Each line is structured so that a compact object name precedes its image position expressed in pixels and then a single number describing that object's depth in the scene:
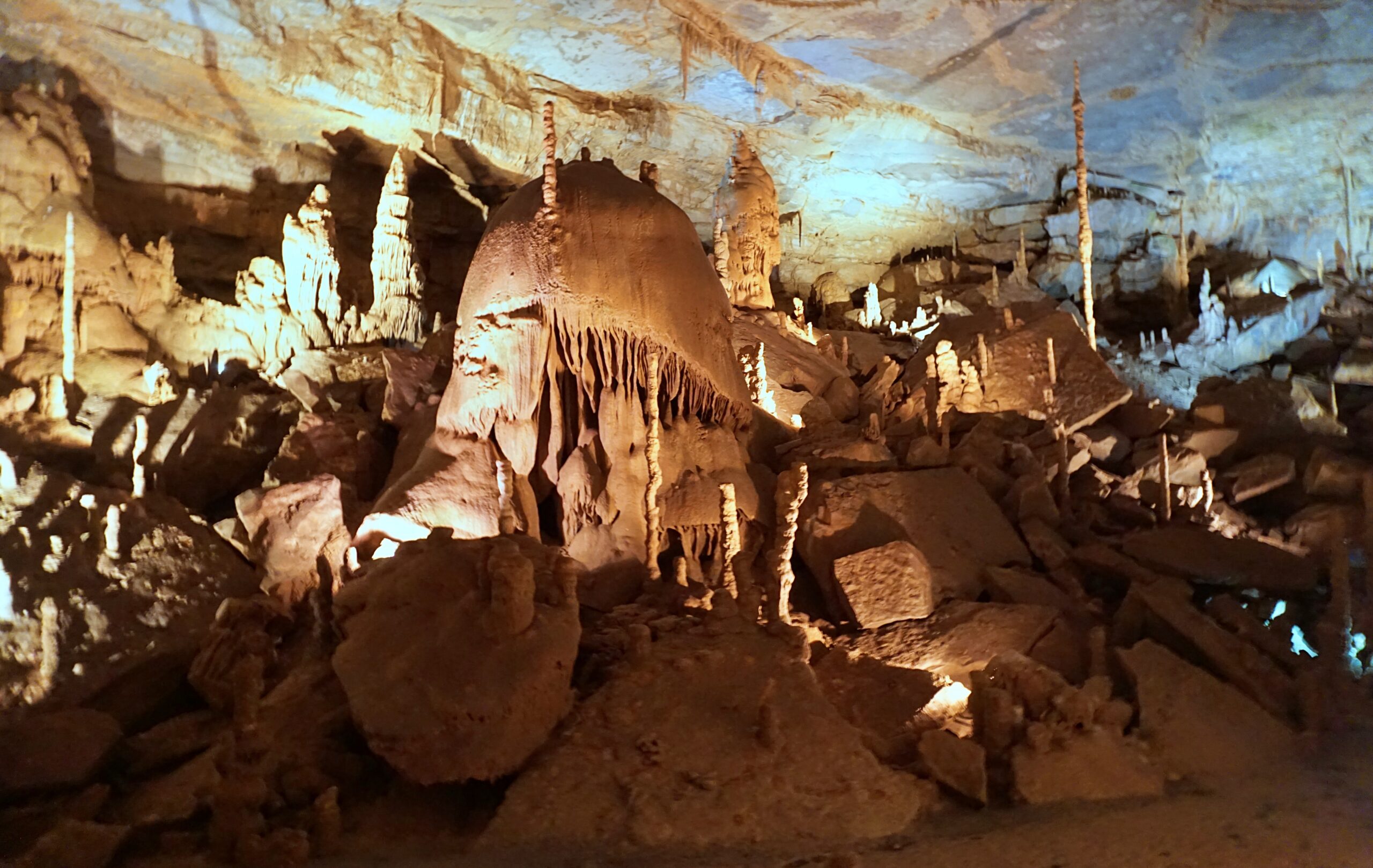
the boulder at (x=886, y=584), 8.55
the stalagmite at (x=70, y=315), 11.21
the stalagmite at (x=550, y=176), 8.80
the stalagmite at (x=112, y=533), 8.35
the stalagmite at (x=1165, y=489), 10.28
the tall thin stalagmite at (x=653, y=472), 8.64
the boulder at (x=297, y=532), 8.68
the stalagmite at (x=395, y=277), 14.27
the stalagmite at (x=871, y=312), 20.72
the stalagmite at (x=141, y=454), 9.10
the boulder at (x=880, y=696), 6.86
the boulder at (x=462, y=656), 5.60
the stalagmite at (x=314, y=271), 13.59
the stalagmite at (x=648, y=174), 10.42
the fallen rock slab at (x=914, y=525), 9.20
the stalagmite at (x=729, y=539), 8.19
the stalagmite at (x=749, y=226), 15.76
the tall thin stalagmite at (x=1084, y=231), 14.59
